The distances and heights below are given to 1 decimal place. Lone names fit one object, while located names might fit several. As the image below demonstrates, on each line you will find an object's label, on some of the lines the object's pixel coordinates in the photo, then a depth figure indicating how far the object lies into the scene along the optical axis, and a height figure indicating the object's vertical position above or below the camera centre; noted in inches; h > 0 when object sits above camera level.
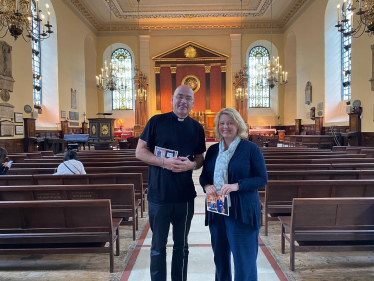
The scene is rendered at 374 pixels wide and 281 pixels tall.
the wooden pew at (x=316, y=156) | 227.1 -22.8
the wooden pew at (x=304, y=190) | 118.2 -28.6
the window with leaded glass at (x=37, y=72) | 519.7 +124.3
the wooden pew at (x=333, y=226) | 93.4 -34.5
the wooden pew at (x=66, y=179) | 140.3 -24.7
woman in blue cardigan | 70.2 -15.3
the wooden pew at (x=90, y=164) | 200.7 -24.1
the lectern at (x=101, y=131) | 440.5 +3.4
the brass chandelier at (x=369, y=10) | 207.4 +98.9
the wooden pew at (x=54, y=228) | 93.5 -34.9
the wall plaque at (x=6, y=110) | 372.2 +34.5
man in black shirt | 76.8 -14.1
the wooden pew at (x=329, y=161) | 199.5 -23.5
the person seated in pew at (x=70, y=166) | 147.8 -18.3
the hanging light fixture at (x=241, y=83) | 632.9 +125.0
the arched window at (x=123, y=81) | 773.3 +152.6
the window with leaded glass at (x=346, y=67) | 512.3 +123.9
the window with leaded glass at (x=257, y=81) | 768.9 +146.2
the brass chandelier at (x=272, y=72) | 499.9 +112.0
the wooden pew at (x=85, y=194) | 113.0 -27.7
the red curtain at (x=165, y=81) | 761.6 +147.0
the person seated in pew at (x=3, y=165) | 153.6 -18.2
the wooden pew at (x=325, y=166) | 174.6 -24.1
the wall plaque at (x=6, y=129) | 370.8 +7.6
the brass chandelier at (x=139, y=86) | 607.8 +112.2
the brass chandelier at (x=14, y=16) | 205.8 +93.5
